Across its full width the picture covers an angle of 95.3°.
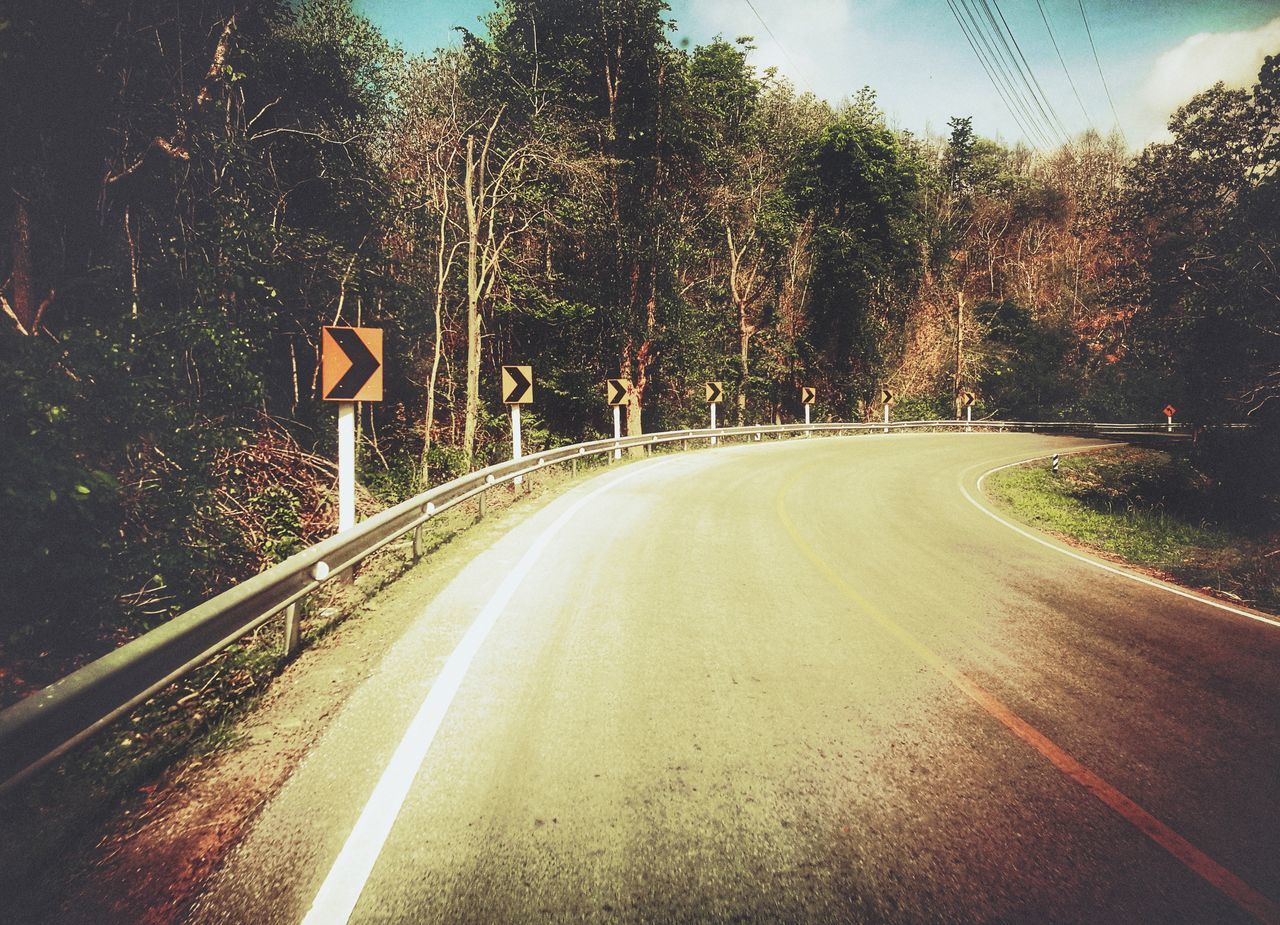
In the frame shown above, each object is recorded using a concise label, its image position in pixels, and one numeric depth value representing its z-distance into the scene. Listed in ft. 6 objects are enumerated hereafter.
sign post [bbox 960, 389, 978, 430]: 122.83
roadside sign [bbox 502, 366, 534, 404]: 40.60
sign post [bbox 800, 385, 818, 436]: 97.60
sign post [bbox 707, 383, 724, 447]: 75.97
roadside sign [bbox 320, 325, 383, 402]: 18.52
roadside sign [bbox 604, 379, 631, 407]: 59.11
